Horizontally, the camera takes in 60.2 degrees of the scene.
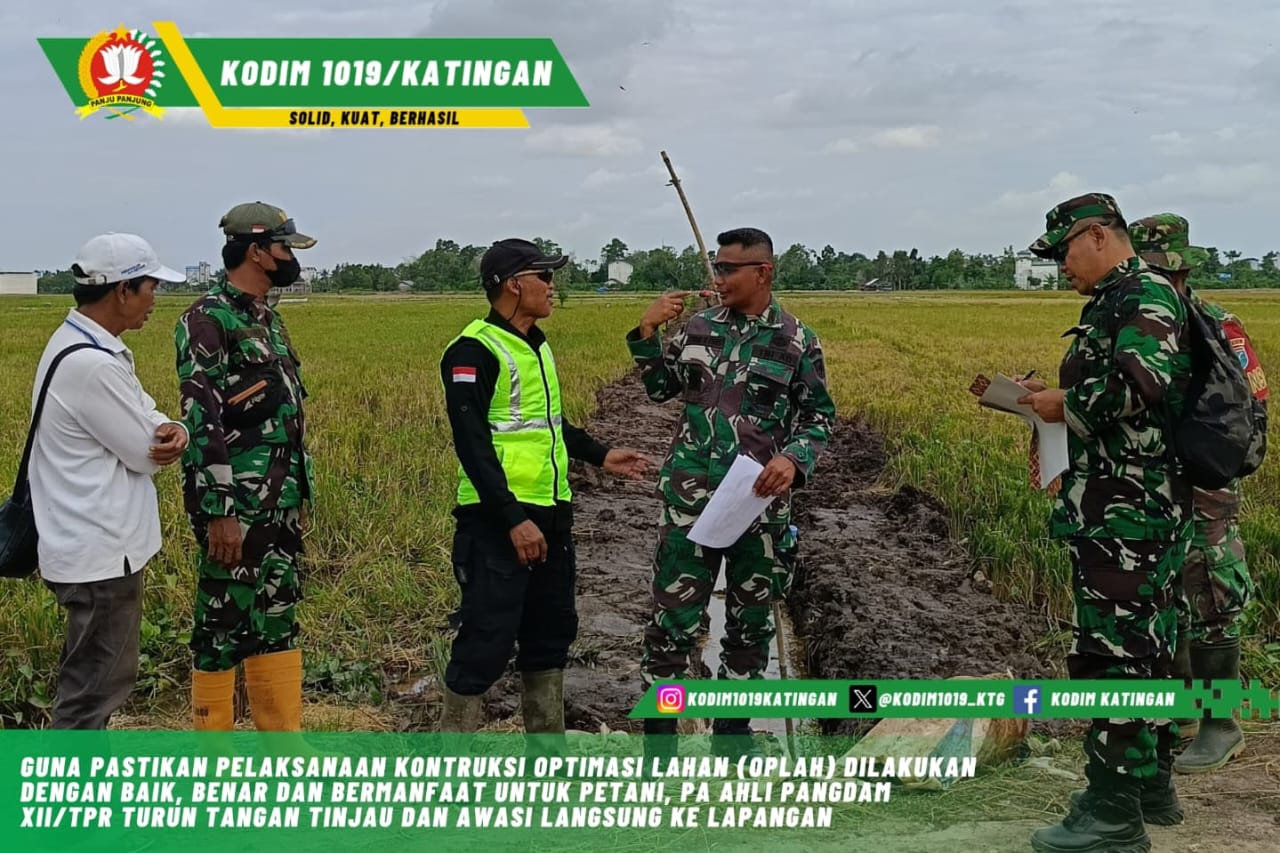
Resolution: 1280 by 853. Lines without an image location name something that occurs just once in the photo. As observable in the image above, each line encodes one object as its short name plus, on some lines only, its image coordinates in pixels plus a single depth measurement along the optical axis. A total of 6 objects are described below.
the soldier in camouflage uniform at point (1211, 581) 4.05
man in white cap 3.34
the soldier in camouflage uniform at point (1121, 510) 3.35
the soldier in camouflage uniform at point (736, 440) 4.07
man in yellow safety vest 3.73
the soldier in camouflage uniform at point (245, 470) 3.66
